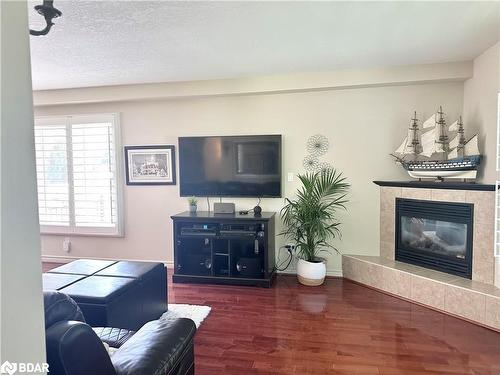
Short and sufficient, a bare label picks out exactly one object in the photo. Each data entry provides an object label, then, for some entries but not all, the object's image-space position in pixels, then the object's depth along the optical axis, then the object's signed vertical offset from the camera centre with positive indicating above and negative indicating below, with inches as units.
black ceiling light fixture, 57.9 +28.9
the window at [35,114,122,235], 188.4 +1.0
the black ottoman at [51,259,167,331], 90.1 -33.5
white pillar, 26.6 -2.4
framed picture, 183.5 +5.5
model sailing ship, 132.0 +8.9
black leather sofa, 44.5 -28.1
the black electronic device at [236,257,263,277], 156.2 -43.6
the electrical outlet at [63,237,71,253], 196.5 -40.3
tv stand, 155.7 -36.2
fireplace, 131.3 -26.9
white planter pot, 153.7 -46.0
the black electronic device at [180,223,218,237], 159.8 -26.9
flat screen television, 167.8 +4.2
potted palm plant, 154.5 -21.6
